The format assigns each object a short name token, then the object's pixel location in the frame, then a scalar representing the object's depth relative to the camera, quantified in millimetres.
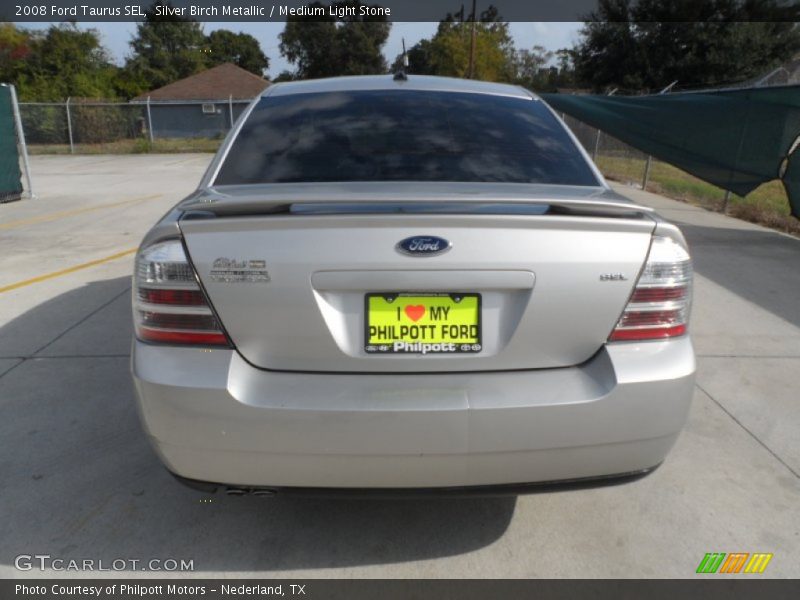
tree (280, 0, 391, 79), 64875
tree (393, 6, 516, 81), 51938
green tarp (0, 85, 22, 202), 11625
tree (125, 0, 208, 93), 58606
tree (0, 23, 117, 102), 40250
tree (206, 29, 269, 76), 69812
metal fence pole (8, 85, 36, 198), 11898
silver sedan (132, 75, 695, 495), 1931
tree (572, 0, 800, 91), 36906
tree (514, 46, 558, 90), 60469
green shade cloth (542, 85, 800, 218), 8250
